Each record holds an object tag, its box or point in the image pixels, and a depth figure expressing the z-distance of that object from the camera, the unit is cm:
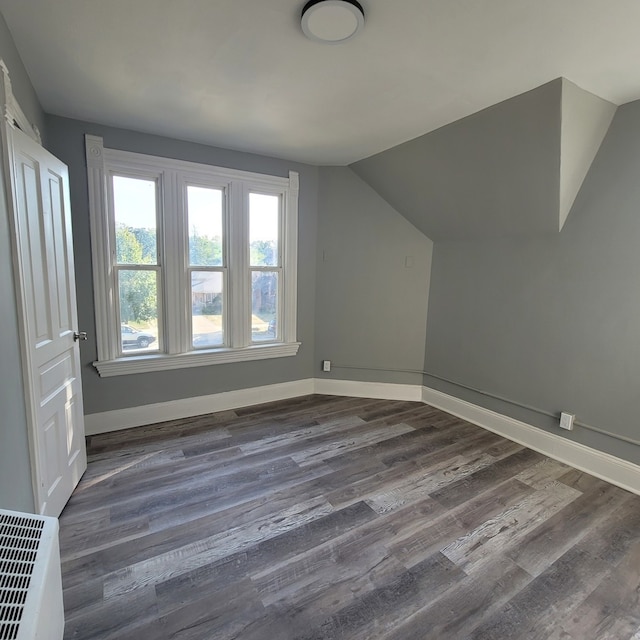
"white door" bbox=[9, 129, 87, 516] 170
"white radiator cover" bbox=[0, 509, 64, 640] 88
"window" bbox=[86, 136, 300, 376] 293
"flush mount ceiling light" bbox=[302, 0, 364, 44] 146
